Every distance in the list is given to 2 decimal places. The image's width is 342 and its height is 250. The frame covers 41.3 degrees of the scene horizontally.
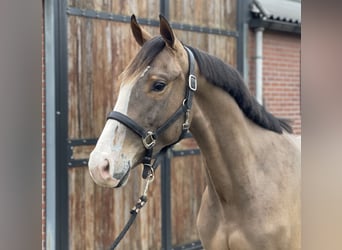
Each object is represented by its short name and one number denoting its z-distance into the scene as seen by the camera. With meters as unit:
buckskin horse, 1.91
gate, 3.37
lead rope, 2.08
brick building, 5.13
